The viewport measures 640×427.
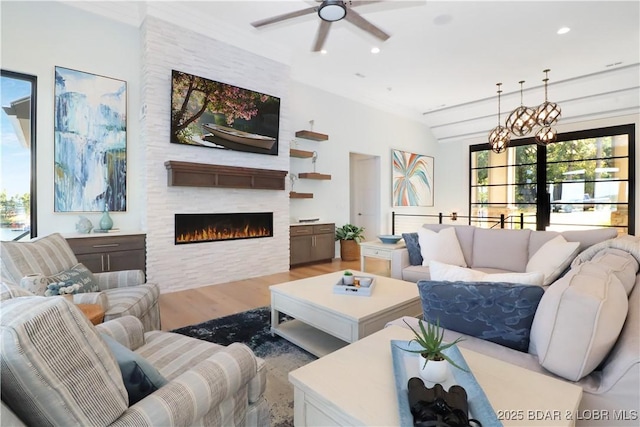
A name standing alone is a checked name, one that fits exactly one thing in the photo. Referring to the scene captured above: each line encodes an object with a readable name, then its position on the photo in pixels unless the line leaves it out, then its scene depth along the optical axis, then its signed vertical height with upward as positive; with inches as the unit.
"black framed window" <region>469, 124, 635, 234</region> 244.4 +25.5
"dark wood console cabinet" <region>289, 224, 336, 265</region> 215.5 -23.2
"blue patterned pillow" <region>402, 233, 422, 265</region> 146.3 -18.1
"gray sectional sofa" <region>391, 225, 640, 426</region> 41.0 -18.2
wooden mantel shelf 159.0 +18.9
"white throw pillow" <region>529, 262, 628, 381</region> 42.2 -15.7
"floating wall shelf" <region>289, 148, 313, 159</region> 214.1 +39.3
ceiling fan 104.8 +69.2
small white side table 152.9 -19.5
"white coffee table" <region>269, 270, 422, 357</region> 81.3 -27.7
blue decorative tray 35.7 -23.1
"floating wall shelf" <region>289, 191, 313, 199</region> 213.8 +10.4
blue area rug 70.5 -42.2
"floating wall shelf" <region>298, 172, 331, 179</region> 222.1 +24.8
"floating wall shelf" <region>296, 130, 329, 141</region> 218.5 +53.1
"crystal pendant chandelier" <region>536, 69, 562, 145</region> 172.4 +53.4
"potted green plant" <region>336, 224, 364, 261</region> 240.1 -25.6
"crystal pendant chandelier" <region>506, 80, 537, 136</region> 180.5 +52.2
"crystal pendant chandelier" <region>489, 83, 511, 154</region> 203.5 +47.0
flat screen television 162.7 +53.3
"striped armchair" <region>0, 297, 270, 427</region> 28.0 -17.5
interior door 287.3 +16.6
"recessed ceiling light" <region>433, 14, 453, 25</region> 156.6 +96.6
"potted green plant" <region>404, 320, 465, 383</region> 42.5 -20.5
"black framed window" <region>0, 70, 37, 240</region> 129.6 +22.1
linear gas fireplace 168.7 -9.5
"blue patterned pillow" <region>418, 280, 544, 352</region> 52.4 -17.2
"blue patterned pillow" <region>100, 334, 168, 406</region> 40.8 -21.7
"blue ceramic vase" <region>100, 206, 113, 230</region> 147.2 -5.6
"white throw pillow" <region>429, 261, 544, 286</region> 57.2 -12.8
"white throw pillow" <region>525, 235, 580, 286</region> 105.3 -16.3
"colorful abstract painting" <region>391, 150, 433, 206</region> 297.6 +31.6
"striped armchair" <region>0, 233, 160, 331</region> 78.0 -20.6
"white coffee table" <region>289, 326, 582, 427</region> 37.8 -24.4
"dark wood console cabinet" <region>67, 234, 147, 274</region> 135.2 -18.7
